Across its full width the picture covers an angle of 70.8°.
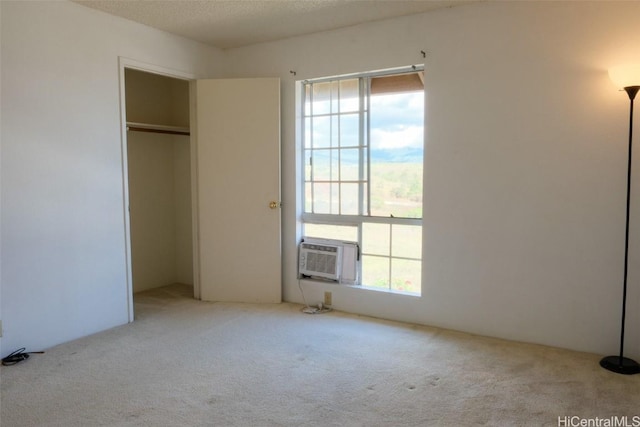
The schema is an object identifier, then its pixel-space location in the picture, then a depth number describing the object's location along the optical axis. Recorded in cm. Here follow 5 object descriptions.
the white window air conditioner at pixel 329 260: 401
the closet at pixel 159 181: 471
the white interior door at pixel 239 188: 414
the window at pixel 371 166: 374
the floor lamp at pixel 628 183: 261
